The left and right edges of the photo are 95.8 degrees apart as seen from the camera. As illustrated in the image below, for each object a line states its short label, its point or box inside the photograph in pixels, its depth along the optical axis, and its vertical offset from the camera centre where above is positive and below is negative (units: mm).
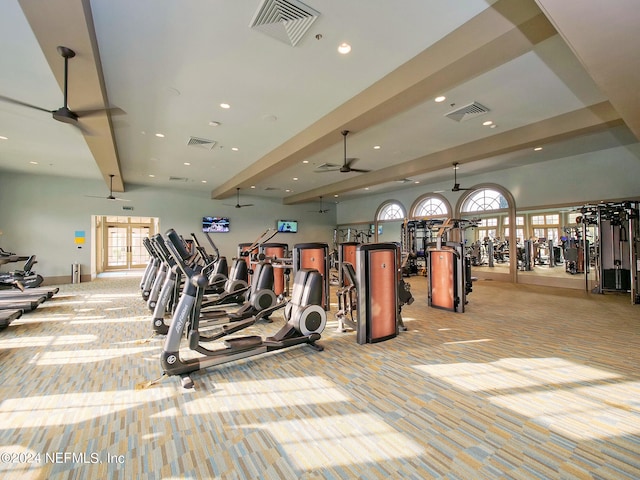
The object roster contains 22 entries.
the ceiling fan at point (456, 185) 8352 +1649
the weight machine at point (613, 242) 6631 -56
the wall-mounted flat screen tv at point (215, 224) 12508 +927
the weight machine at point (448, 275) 5324 -645
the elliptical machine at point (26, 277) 7108 -747
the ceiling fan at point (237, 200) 12567 +1998
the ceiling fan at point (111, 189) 8680 +1944
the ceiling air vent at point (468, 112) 4893 +2293
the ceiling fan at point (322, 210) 15520 +1814
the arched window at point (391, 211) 12758 +1440
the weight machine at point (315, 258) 5531 -282
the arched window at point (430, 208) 11125 +1382
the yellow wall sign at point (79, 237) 10057 +346
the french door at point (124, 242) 14242 +221
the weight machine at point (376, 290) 3662 -623
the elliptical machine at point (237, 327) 2670 -932
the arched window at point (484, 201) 9555 +1385
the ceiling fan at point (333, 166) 6465 +2306
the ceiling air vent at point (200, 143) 6375 +2342
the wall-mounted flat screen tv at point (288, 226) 14564 +930
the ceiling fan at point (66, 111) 2998 +1999
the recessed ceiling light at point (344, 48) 3299 +2274
